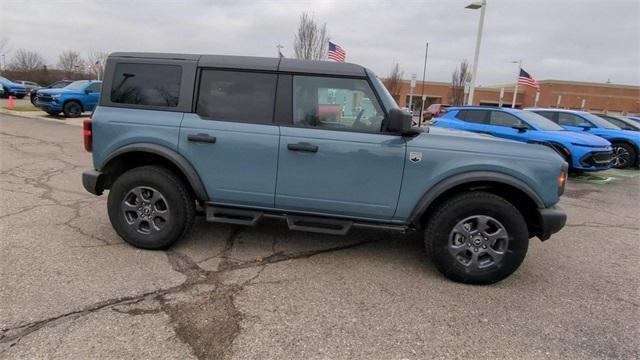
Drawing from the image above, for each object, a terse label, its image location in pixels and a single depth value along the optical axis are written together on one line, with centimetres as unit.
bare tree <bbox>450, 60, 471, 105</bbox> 4778
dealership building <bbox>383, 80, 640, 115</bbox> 5397
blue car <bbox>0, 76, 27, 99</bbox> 2702
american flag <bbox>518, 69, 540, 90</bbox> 2129
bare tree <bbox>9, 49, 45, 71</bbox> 5887
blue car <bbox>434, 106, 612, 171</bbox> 888
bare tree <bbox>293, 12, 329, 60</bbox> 2282
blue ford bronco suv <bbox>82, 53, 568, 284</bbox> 352
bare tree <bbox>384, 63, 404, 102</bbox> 4562
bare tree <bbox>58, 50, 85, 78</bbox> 6706
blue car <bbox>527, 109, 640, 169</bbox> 1122
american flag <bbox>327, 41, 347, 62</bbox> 1603
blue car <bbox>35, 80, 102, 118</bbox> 1605
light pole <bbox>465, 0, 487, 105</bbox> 1695
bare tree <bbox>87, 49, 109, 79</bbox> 4519
